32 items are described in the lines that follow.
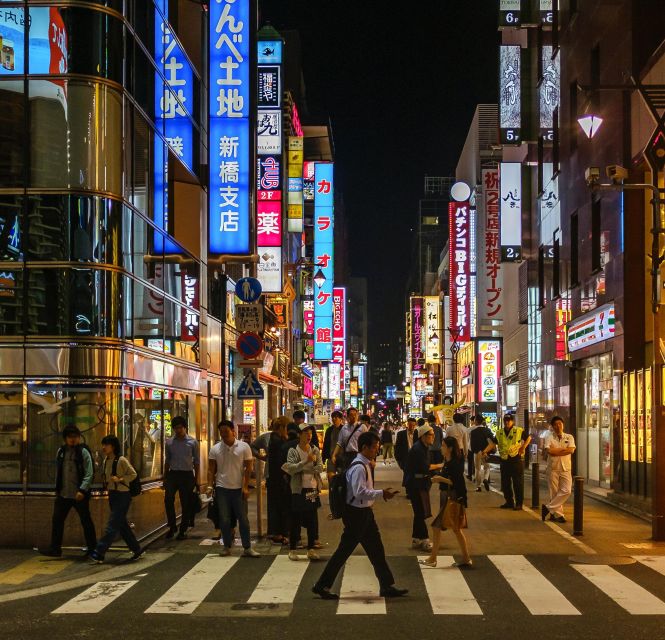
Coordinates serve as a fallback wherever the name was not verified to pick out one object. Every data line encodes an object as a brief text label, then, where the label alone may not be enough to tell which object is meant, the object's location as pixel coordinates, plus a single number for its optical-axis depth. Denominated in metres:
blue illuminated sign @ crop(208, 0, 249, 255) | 25.80
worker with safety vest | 22.06
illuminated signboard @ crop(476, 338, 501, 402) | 62.50
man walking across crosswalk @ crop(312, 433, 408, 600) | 11.36
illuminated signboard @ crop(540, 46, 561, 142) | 35.60
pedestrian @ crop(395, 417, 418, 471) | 20.25
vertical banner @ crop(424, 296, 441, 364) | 98.00
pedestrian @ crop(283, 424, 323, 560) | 14.83
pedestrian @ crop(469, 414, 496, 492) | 25.36
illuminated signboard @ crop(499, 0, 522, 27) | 40.47
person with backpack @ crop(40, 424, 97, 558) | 14.62
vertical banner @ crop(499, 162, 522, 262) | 42.66
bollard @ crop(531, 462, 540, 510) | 22.32
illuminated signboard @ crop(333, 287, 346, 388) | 81.14
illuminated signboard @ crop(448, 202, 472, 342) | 66.31
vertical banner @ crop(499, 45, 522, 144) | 40.44
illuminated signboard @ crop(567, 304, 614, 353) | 26.25
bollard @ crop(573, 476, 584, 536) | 17.22
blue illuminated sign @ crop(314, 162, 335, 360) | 69.94
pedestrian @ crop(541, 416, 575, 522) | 19.52
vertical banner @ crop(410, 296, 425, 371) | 109.21
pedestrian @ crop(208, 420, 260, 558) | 15.22
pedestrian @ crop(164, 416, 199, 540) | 17.22
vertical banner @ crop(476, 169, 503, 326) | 48.03
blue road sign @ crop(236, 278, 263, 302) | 20.62
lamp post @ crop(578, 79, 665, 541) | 16.48
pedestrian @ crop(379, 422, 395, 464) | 40.38
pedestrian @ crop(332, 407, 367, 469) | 17.25
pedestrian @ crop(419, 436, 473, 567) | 13.78
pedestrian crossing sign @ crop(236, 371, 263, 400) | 20.06
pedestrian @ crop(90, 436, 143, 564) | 14.24
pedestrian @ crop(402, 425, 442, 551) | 15.70
